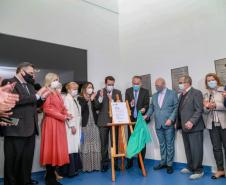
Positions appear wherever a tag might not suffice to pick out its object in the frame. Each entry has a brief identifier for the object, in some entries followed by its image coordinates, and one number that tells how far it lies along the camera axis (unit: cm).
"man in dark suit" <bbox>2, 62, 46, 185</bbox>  255
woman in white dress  355
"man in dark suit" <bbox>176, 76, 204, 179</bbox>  333
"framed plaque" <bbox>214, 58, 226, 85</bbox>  350
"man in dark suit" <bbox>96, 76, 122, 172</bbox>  389
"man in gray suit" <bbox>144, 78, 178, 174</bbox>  372
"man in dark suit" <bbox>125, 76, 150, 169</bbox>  413
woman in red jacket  304
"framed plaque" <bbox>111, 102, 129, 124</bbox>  365
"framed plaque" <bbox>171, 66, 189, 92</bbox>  403
